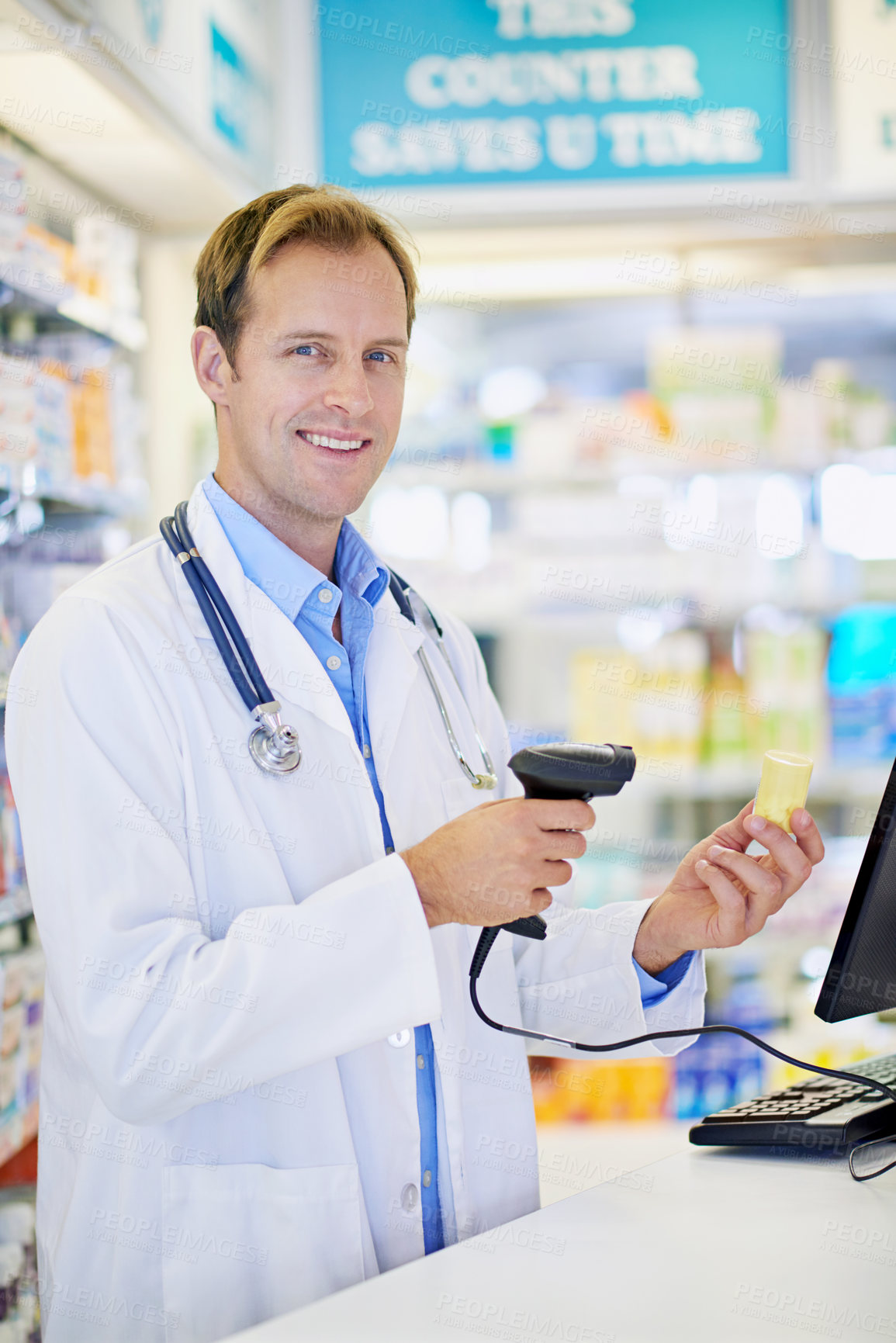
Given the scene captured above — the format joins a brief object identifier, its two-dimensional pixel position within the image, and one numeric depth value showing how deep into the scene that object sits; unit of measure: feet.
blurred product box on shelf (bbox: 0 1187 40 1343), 7.22
